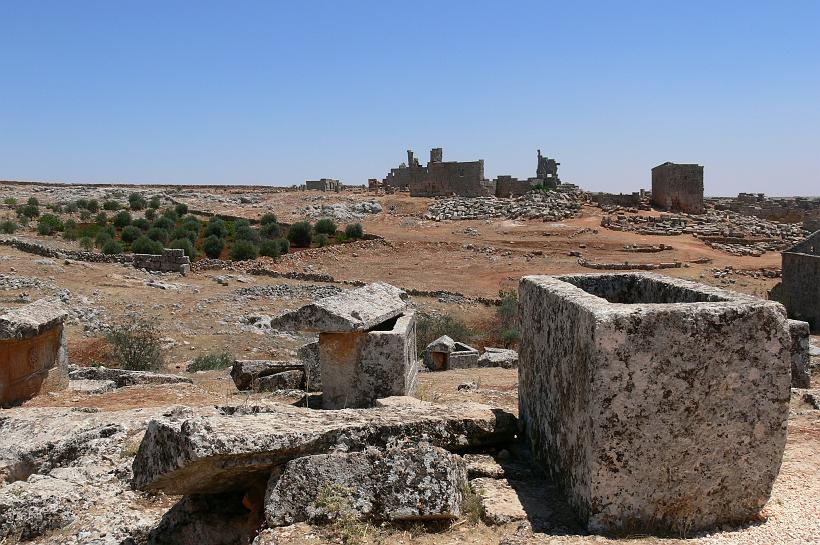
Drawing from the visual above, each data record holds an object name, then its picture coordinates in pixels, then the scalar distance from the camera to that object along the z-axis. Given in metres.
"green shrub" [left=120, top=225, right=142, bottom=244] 33.06
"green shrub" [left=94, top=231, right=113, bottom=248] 30.58
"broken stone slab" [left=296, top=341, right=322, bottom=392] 9.12
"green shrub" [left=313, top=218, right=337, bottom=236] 35.47
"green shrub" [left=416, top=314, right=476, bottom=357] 15.80
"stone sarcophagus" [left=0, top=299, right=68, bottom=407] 8.17
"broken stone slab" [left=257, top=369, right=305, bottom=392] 9.48
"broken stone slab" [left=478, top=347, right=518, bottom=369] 11.99
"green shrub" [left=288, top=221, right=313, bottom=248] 34.09
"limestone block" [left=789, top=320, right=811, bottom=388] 8.64
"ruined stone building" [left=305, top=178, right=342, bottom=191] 58.86
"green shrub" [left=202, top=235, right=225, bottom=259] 31.32
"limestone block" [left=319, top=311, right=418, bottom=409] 7.47
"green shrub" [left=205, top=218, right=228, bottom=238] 34.97
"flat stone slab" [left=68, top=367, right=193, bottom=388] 10.29
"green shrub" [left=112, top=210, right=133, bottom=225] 37.06
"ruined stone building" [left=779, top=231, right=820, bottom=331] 15.38
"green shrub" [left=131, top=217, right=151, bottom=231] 36.59
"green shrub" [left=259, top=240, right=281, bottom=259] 30.81
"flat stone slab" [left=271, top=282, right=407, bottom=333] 7.18
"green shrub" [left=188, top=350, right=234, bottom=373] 12.66
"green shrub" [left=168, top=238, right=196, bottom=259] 29.73
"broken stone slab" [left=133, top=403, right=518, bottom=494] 3.95
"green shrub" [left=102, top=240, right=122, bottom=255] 29.16
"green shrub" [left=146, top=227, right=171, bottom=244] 33.44
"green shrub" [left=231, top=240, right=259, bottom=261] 30.17
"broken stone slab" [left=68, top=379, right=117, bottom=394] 9.25
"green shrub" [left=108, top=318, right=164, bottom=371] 12.78
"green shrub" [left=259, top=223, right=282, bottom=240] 34.81
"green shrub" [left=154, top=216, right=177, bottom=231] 35.97
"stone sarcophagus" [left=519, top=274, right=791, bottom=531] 3.67
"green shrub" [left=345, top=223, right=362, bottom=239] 34.53
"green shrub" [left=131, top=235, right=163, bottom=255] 30.00
